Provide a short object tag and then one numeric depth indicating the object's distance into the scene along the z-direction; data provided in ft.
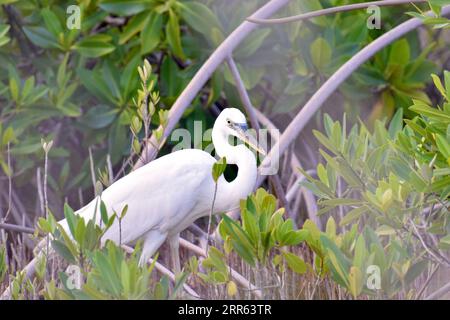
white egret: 15.05
